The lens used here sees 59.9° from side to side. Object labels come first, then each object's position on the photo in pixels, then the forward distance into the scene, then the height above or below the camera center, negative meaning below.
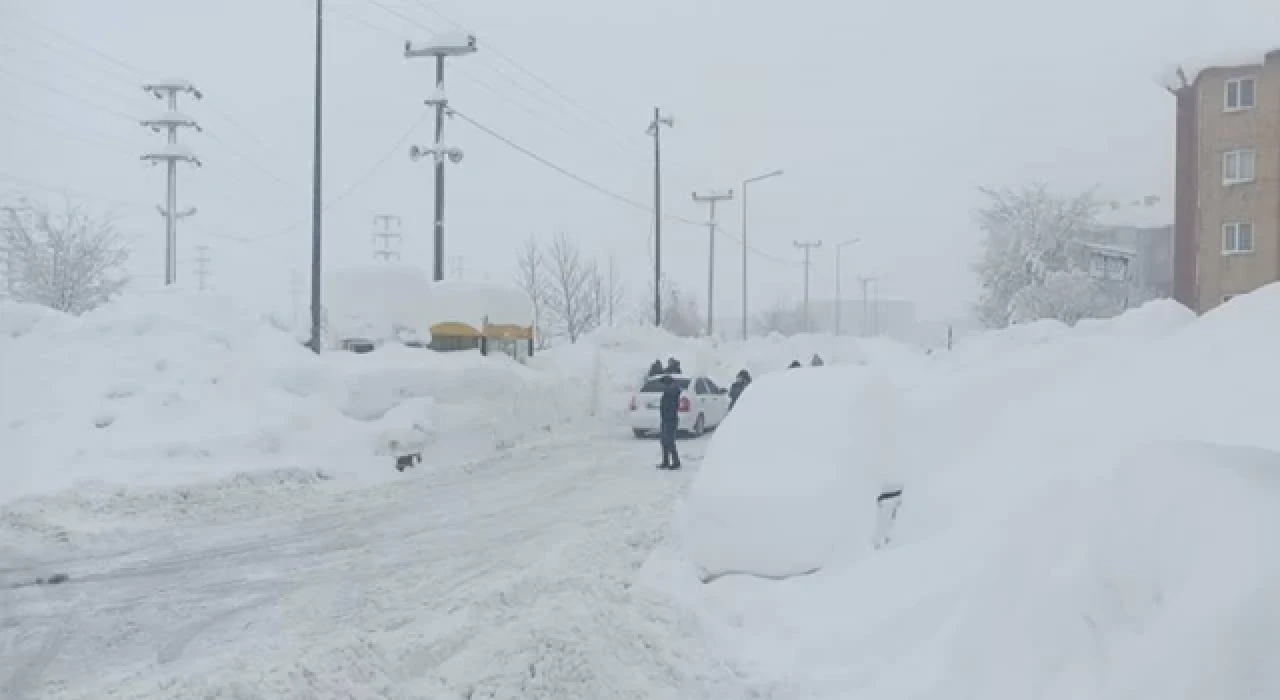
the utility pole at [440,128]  30.27 +5.99
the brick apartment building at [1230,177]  26.59 +4.38
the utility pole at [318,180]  21.12 +3.08
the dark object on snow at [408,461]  18.41 -2.01
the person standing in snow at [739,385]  24.47 -0.87
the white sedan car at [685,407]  25.23 -1.46
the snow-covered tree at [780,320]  106.94 +2.58
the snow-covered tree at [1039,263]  46.62 +3.97
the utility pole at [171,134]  37.25 +6.98
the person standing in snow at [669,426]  18.48 -1.35
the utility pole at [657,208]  39.69 +4.93
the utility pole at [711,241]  50.91 +4.90
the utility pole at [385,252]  71.56 +5.78
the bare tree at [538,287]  61.47 +3.24
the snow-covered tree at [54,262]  44.94 +3.24
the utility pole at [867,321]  101.19 +2.80
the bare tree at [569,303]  62.16 +2.30
